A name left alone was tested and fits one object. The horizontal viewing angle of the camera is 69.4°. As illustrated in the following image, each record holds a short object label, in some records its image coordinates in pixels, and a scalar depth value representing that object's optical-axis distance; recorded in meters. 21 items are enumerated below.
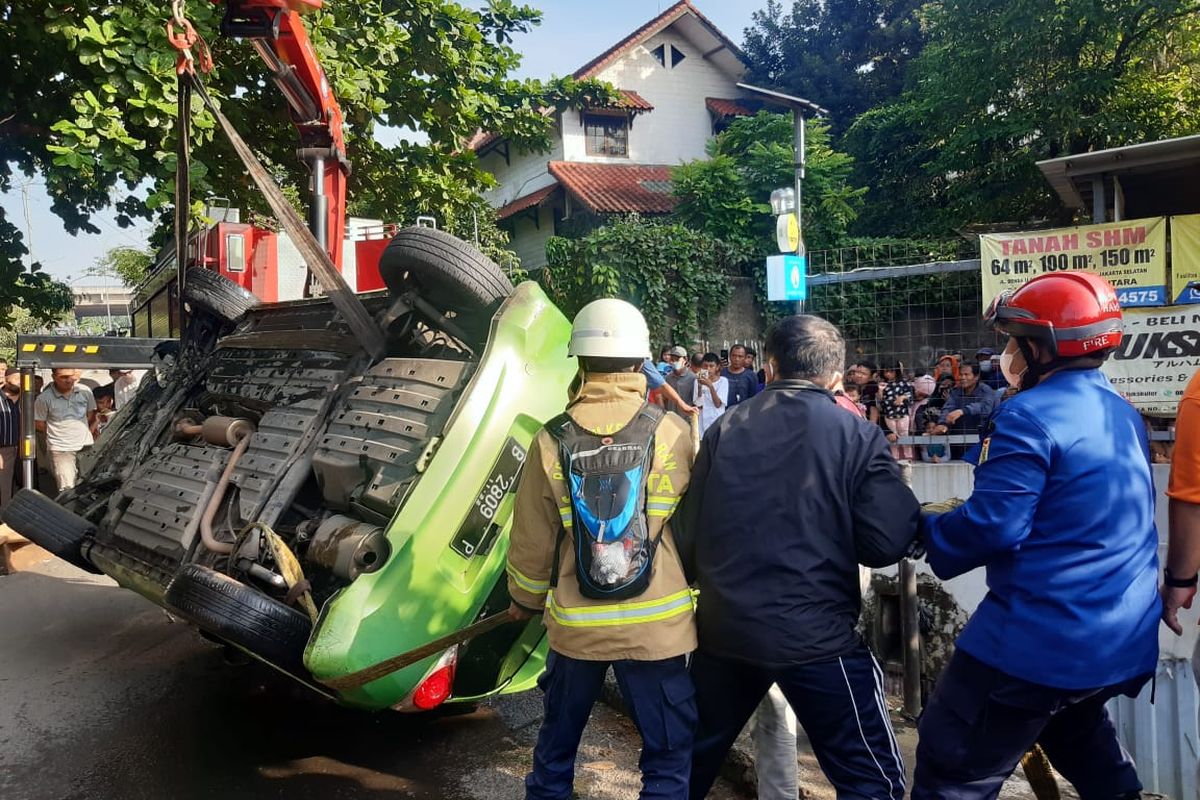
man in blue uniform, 2.10
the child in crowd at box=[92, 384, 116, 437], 11.37
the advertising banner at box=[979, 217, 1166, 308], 6.70
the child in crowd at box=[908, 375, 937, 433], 7.61
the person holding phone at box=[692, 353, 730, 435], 8.38
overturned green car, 2.90
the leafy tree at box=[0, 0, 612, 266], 6.38
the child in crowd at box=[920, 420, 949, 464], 6.62
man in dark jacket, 2.29
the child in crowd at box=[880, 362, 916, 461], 7.54
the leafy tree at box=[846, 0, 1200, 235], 14.15
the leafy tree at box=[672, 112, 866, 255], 15.77
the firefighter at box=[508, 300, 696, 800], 2.34
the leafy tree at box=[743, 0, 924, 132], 23.00
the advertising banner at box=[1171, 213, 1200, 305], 6.52
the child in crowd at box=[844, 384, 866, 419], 7.66
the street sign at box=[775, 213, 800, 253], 8.61
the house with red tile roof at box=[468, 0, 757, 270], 21.09
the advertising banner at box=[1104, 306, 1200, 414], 6.46
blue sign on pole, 8.10
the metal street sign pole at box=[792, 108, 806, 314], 8.95
